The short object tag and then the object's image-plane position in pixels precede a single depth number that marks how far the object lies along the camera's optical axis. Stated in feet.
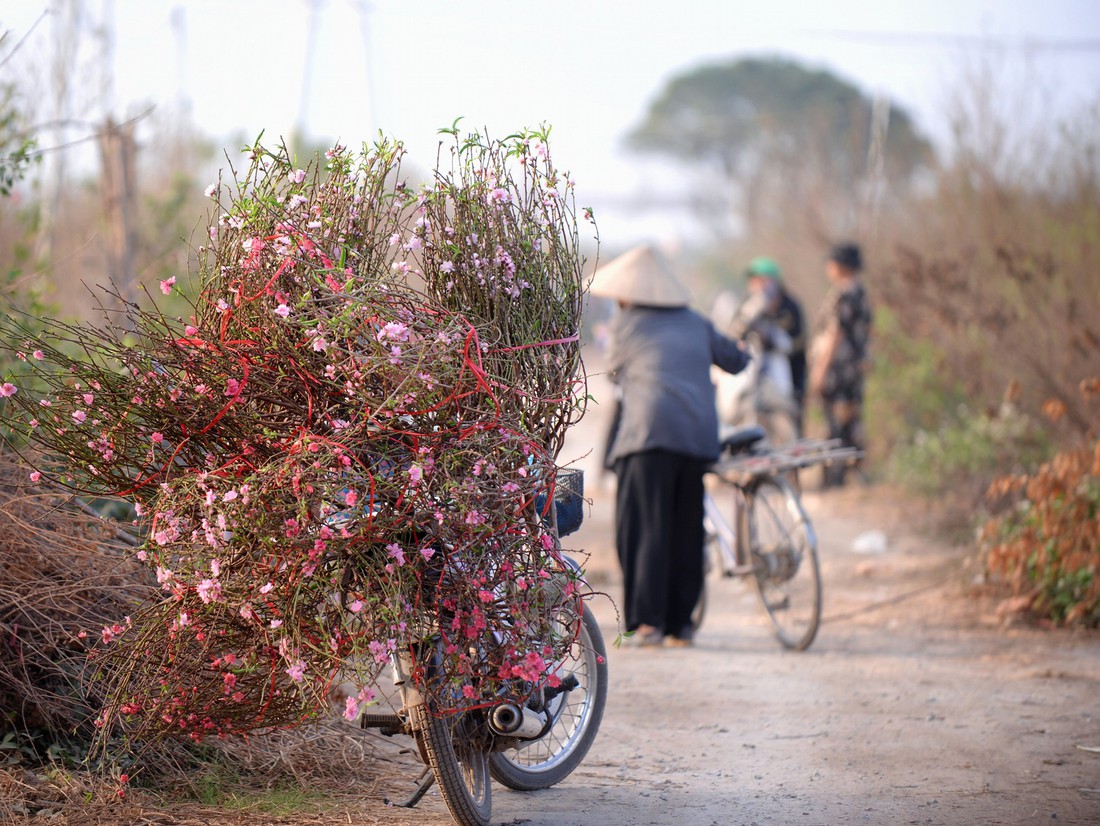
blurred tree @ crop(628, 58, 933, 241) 121.70
